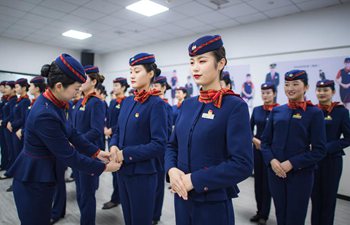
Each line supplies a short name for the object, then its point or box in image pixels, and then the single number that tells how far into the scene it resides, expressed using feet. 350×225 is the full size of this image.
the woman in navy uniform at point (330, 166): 9.02
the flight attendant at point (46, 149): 5.17
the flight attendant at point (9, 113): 16.71
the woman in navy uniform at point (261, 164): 10.75
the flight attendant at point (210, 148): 3.86
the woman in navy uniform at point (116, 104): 15.24
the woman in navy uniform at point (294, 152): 7.10
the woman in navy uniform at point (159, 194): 10.43
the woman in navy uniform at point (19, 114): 15.11
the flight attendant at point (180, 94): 18.90
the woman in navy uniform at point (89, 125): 7.87
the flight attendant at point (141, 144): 6.22
